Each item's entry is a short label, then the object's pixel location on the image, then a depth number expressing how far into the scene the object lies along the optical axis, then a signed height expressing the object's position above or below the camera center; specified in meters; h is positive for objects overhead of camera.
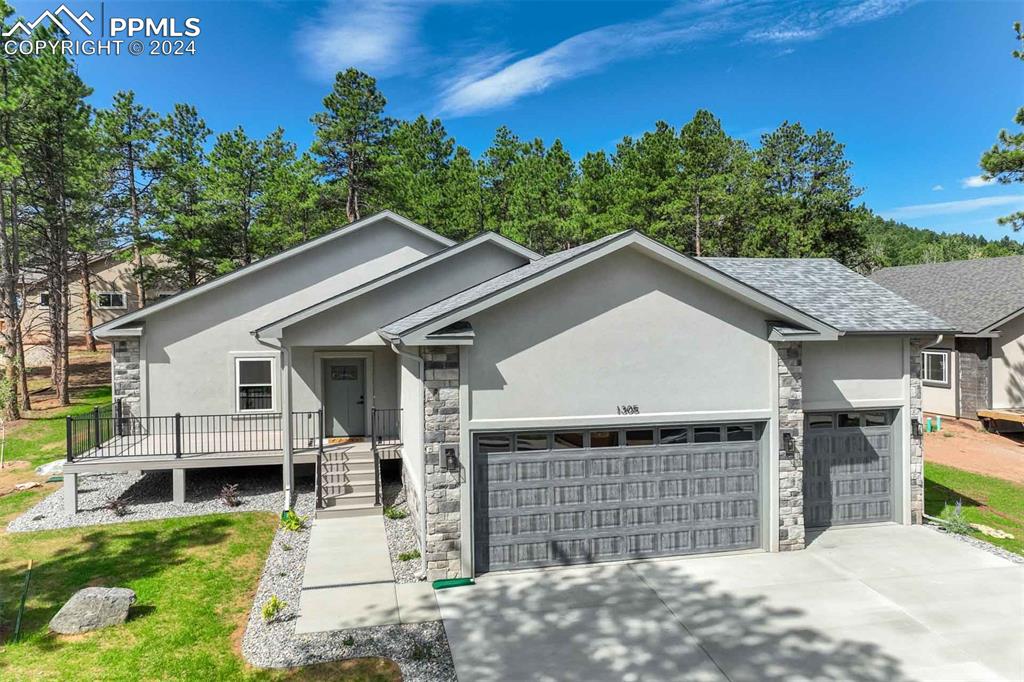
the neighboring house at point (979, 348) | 20.42 -0.37
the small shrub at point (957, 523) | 10.77 -3.40
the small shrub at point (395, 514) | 11.88 -3.46
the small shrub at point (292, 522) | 11.26 -3.42
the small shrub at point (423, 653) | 6.79 -3.61
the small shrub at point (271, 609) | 7.59 -3.40
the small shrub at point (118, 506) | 12.02 -3.34
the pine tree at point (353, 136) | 30.17 +10.82
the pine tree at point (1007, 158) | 17.48 +5.37
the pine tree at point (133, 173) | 28.44 +8.85
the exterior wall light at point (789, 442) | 9.93 -1.73
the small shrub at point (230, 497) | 12.62 -3.27
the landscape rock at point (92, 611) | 7.34 -3.34
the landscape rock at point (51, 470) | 15.22 -3.20
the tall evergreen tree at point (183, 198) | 27.70 +7.09
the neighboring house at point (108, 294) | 35.41 +3.25
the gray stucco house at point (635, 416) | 9.03 -1.24
